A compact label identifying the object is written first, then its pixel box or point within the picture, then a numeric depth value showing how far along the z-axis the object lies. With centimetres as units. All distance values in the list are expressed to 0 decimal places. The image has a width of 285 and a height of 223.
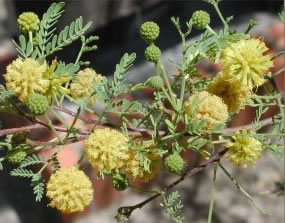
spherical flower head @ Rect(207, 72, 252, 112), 23
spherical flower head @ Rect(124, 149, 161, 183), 23
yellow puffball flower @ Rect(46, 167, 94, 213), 23
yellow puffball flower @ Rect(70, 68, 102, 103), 24
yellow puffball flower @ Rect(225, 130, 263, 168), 24
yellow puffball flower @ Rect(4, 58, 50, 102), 22
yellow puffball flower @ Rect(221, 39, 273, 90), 23
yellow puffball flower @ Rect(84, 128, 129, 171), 22
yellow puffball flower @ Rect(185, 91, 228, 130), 23
